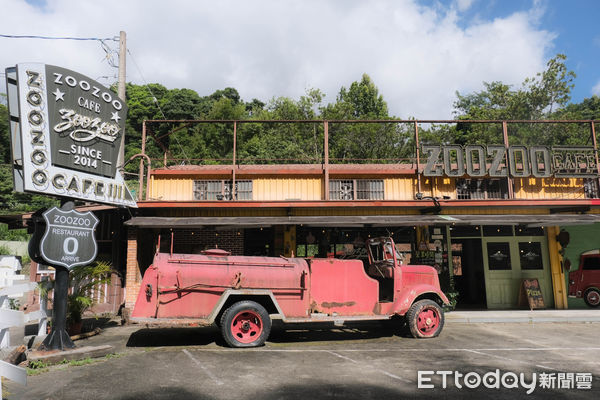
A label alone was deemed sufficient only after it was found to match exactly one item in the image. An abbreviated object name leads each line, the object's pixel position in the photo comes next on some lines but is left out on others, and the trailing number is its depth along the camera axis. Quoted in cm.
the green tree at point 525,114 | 3195
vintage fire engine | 769
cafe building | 1235
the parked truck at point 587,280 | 1345
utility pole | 1413
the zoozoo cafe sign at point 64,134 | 726
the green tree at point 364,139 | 3484
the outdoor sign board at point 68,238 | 738
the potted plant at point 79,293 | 904
